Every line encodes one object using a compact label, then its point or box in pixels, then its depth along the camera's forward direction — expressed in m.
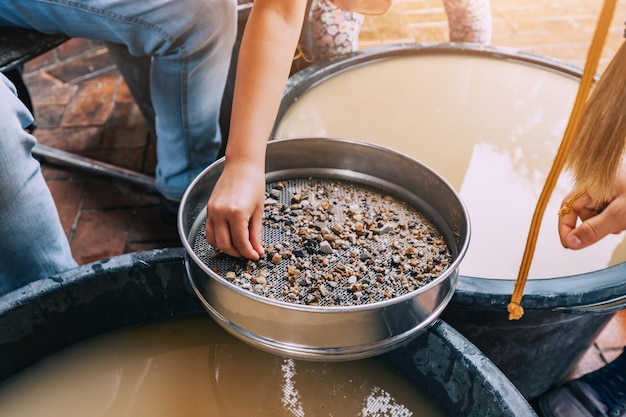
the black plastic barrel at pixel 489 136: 0.88
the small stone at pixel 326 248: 0.84
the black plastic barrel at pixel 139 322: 0.77
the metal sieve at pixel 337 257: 0.70
